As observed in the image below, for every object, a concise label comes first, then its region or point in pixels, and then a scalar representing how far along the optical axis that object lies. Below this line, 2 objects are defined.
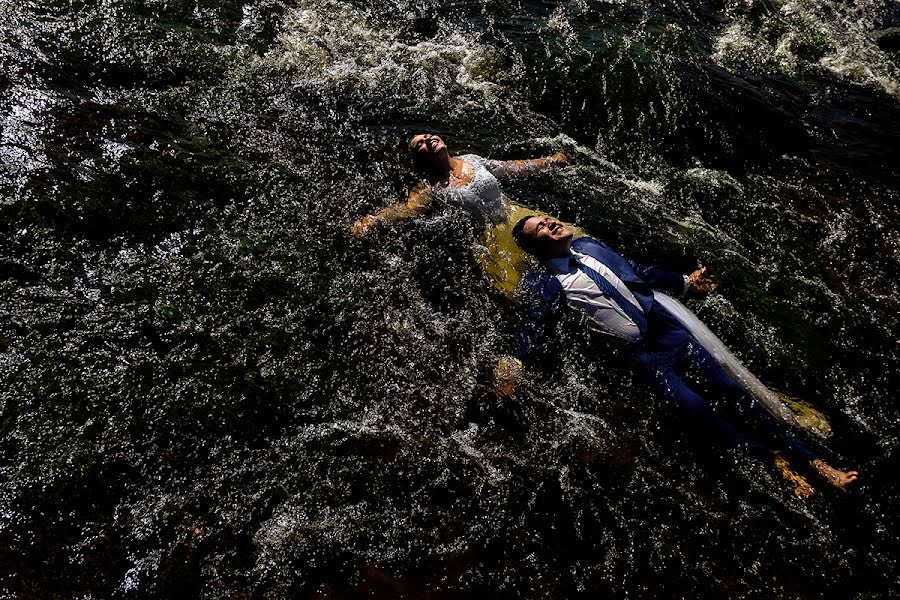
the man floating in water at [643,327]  4.47
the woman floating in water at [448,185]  5.61
